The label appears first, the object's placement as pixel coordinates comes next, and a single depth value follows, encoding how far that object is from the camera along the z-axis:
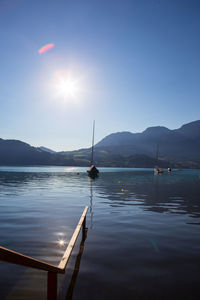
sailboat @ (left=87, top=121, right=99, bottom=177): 75.12
